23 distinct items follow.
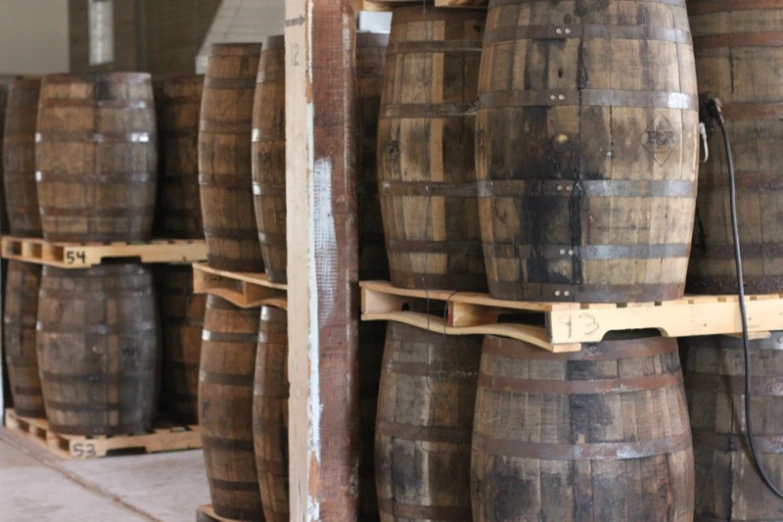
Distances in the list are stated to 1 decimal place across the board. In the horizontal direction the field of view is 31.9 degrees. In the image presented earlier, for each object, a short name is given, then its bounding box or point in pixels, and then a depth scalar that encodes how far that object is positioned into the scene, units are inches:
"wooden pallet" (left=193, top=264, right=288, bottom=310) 256.2
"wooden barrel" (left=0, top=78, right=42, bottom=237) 394.6
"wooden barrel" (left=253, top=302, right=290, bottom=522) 248.1
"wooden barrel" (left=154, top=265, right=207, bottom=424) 374.3
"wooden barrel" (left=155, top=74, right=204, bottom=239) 373.7
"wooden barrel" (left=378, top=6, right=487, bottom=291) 212.1
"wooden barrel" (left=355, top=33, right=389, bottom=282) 233.9
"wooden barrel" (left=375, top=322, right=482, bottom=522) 211.9
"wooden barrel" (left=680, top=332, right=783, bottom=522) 211.6
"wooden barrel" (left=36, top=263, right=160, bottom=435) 360.8
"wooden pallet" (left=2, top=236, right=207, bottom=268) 356.5
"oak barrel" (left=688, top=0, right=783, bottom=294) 207.9
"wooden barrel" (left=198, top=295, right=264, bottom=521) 266.2
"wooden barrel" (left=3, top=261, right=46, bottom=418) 397.7
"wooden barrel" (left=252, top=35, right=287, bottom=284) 248.7
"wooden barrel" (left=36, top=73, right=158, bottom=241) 358.9
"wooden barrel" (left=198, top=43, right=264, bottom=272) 274.8
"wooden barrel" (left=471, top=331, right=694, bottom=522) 190.4
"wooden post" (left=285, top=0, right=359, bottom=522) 220.2
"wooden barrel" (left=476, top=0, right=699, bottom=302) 187.9
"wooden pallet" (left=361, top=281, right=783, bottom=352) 187.2
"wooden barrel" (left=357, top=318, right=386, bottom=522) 233.5
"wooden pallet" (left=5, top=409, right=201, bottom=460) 363.6
